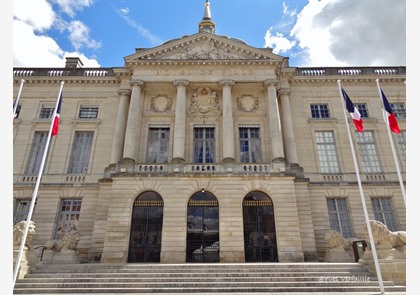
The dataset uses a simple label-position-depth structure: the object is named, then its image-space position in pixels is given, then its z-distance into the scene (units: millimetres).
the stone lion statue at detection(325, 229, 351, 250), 14719
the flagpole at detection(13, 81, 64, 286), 8738
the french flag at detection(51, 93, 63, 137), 11461
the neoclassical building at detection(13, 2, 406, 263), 15922
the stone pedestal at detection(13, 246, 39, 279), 11409
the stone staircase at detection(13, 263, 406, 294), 10281
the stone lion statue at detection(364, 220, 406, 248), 11516
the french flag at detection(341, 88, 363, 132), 11484
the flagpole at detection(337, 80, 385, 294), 8992
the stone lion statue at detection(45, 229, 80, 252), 14960
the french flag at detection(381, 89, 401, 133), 10727
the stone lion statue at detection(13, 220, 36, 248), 12430
